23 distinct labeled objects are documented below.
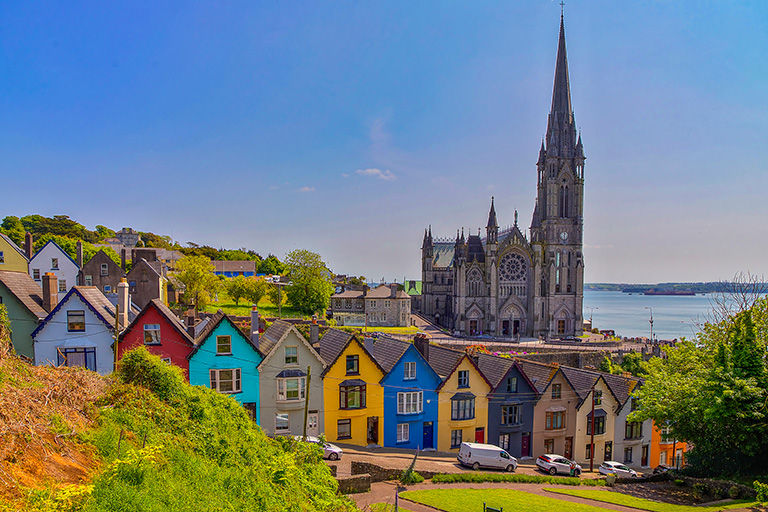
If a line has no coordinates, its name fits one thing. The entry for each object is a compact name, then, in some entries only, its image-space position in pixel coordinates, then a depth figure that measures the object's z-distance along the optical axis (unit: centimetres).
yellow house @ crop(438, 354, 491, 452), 3231
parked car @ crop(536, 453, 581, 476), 2922
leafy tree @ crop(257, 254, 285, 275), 12965
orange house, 3914
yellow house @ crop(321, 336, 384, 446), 3019
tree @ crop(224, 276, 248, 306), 8412
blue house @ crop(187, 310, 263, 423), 2792
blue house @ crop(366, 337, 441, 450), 3138
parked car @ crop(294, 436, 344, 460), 2492
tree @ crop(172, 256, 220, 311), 7131
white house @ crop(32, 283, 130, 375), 2653
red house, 2714
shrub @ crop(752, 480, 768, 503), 1853
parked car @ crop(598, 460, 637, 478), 3114
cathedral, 9075
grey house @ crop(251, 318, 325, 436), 2902
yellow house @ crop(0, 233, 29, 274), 4400
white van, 2759
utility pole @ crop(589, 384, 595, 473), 3210
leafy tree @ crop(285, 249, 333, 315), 8575
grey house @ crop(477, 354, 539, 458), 3359
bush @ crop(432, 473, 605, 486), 2492
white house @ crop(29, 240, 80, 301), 4956
